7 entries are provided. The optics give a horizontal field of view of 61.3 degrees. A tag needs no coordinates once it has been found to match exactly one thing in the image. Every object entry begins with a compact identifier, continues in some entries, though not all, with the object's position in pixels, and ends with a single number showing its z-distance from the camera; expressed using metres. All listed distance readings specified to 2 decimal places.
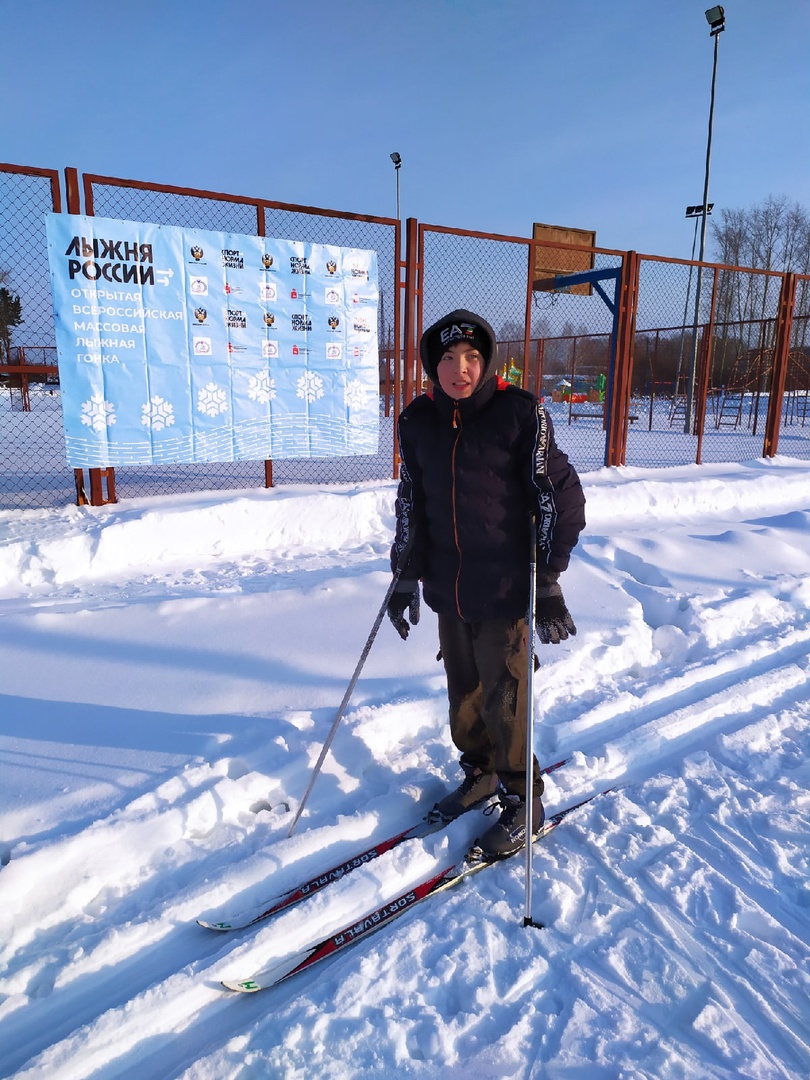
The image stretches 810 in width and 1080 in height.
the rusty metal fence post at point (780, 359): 10.44
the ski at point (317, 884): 2.17
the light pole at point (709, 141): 16.41
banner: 5.61
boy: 2.30
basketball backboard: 8.63
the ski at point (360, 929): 1.99
